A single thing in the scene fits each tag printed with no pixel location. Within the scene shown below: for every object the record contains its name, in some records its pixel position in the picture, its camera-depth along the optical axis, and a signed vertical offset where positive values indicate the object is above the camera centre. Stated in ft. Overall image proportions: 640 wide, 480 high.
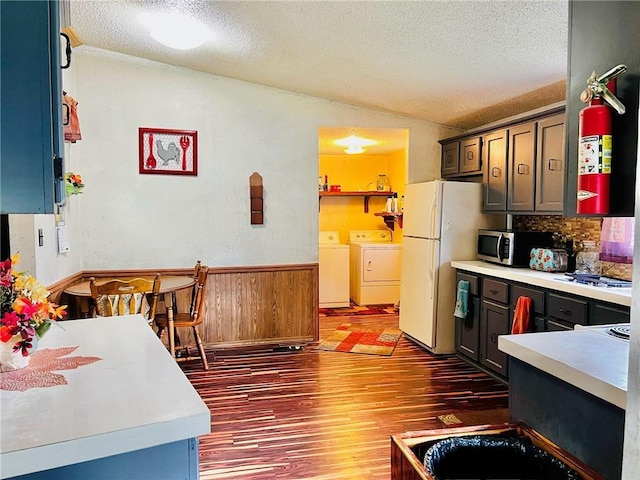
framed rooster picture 13.12 +2.04
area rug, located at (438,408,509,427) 8.95 -4.06
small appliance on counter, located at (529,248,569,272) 11.02 -0.96
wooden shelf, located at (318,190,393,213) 21.75 +1.30
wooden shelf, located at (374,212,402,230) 21.63 +0.18
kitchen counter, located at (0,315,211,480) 3.01 -1.49
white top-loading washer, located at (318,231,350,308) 20.35 -2.55
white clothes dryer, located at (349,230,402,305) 20.83 -2.44
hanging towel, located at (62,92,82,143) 8.52 +1.90
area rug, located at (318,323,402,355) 14.26 -4.09
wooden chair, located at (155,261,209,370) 11.89 -2.67
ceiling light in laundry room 17.69 +3.23
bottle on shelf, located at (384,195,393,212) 21.95 +0.77
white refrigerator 13.20 -0.70
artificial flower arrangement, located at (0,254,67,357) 4.09 -0.86
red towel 10.14 -2.17
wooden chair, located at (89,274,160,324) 9.96 -1.78
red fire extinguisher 3.70 +0.70
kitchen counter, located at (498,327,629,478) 3.90 -1.68
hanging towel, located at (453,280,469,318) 12.50 -2.24
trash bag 3.32 -1.81
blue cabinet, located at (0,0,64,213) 3.00 +0.78
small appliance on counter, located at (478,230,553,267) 11.82 -0.63
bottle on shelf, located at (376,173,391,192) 22.59 +1.88
